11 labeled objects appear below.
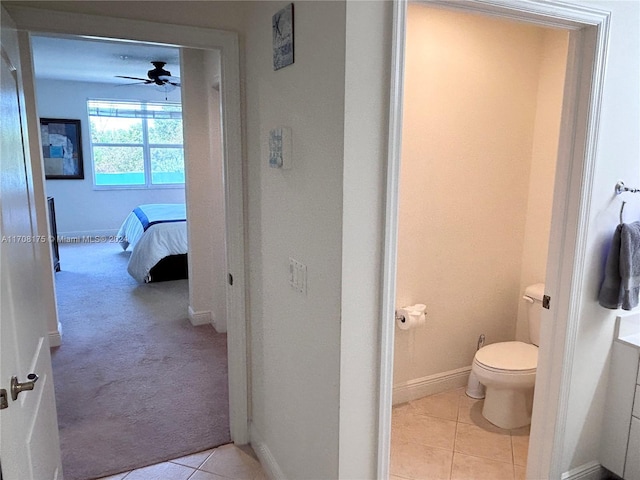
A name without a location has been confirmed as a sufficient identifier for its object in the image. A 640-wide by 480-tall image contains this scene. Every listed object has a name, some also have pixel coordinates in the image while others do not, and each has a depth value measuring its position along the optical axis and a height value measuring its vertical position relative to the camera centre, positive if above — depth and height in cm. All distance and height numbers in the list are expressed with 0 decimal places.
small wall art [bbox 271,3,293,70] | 167 +45
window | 764 +30
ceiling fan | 525 +96
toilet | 252 -109
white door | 122 -45
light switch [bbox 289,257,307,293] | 172 -41
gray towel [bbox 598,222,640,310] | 188 -41
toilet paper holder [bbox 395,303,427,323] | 275 -83
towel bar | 193 -9
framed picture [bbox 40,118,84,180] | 723 +20
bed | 520 -94
